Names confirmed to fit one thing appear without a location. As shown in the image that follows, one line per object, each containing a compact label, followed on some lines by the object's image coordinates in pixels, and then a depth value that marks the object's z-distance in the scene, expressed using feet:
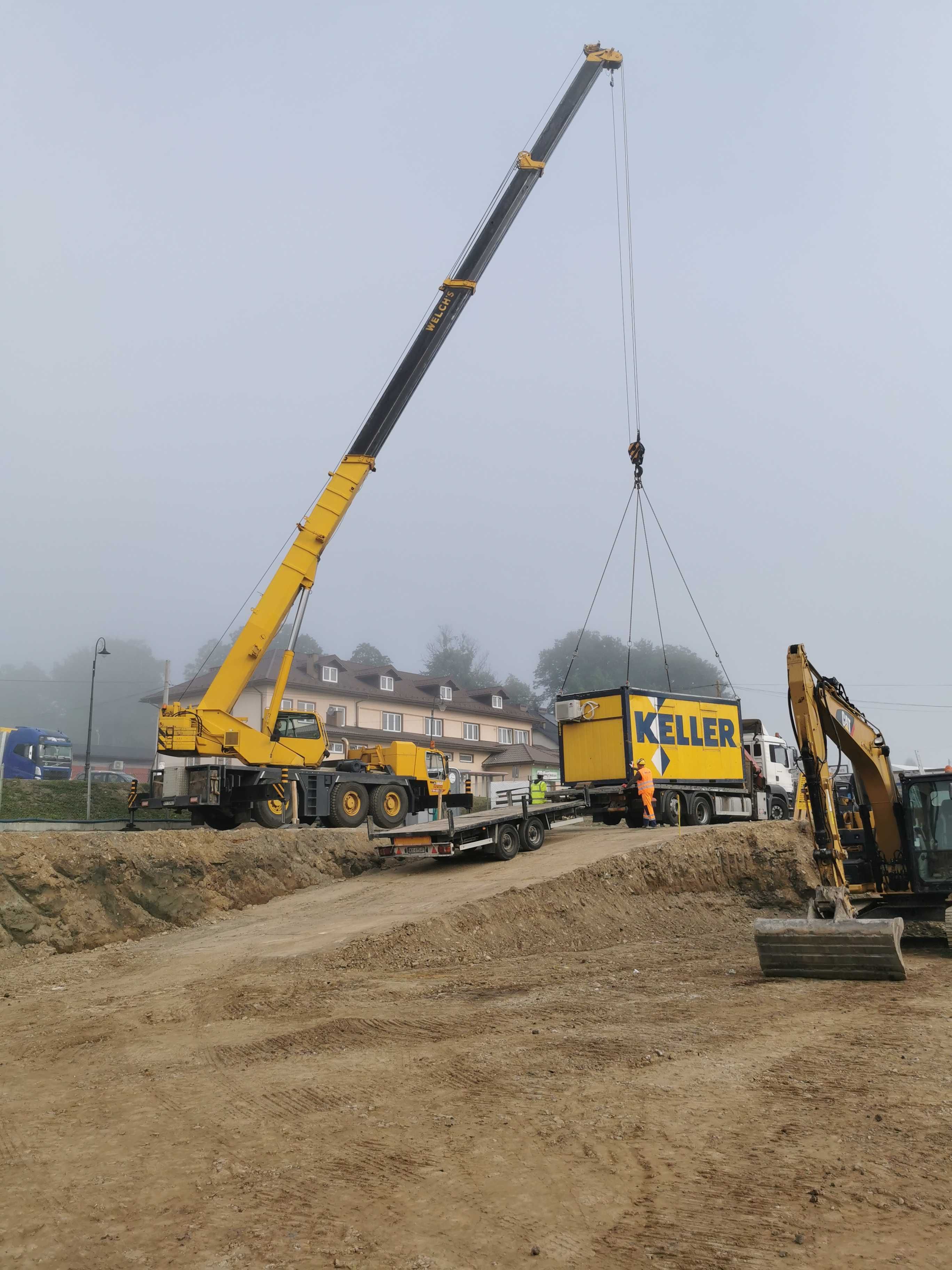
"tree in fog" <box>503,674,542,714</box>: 370.73
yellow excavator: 34.37
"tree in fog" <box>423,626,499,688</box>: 383.24
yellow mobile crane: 74.02
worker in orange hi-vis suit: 69.51
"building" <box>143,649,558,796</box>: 199.82
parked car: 131.44
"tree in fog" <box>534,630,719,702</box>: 368.68
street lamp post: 91.00
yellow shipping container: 73.26
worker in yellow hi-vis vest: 79.82
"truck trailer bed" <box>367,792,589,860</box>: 61.67
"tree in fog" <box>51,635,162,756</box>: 309.01
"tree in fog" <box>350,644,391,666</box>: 374.43
